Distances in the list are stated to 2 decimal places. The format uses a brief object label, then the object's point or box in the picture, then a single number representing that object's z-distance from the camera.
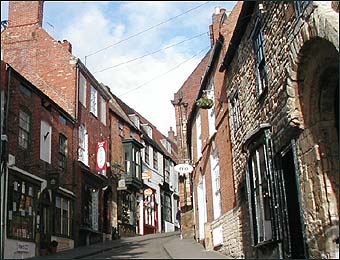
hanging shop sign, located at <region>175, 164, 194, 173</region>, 22.72
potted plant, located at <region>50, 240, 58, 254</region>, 20.27
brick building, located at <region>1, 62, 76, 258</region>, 17.70
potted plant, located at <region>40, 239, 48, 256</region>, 19.55
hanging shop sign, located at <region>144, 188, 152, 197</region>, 35.47
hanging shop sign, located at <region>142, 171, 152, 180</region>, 35.15
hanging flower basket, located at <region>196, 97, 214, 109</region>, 18.06
